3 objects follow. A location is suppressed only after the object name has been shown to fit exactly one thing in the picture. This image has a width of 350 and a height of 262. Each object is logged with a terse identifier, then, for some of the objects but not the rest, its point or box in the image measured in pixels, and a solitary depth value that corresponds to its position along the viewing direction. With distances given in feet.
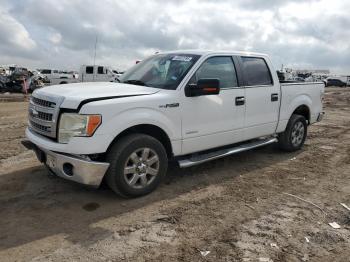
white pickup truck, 14.88
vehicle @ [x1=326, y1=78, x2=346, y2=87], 185.68
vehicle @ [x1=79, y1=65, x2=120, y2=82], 95.35
